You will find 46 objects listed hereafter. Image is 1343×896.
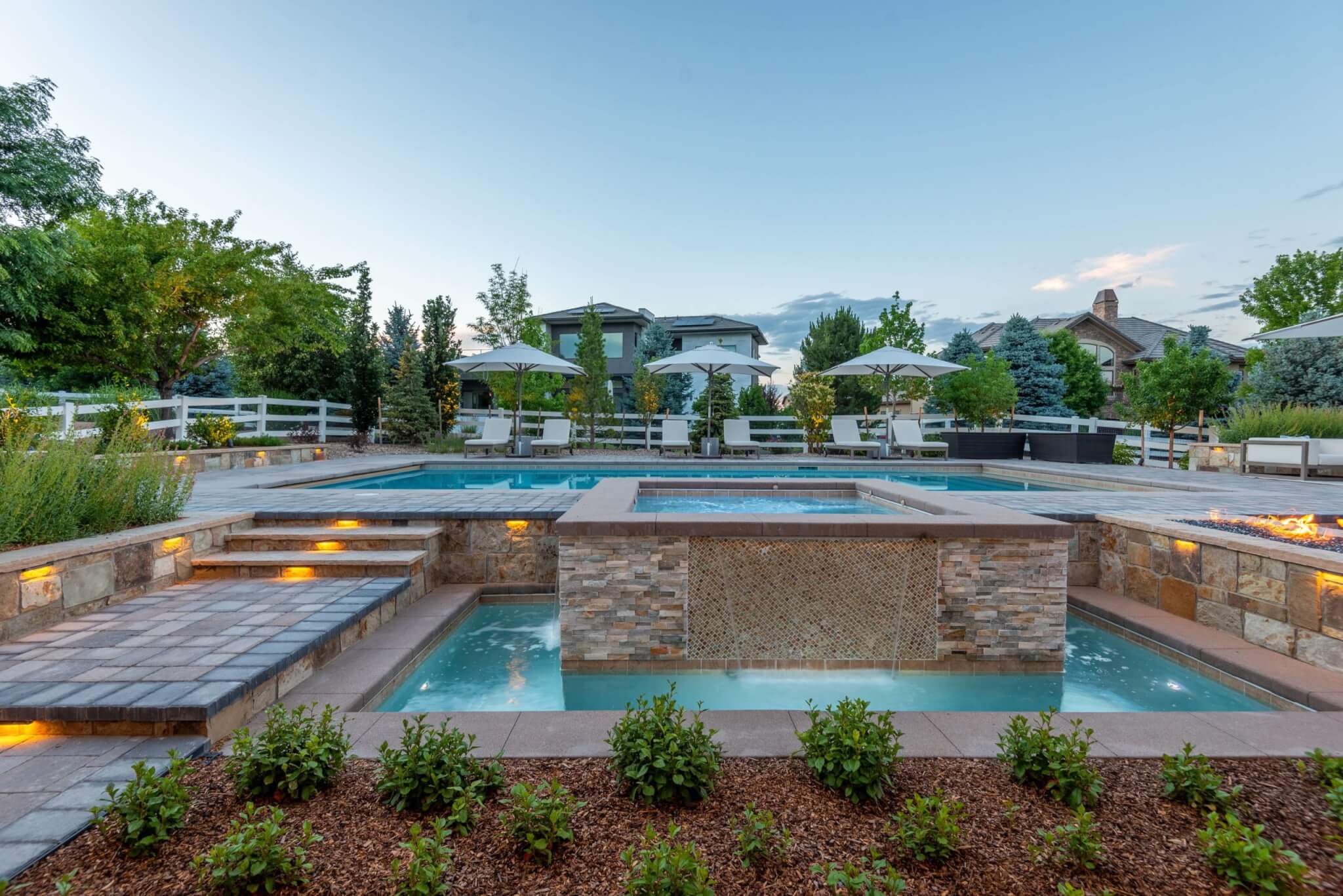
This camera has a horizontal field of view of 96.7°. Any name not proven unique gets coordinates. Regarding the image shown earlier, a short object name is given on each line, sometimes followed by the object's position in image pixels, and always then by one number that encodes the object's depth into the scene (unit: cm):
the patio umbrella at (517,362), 1300
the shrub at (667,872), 142
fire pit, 385
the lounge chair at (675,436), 1439
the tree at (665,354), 2655
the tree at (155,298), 1222
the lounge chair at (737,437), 1470
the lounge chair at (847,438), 1443
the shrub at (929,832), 165
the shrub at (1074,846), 161
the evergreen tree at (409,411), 1673
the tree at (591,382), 1683
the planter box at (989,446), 1395
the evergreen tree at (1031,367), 2281
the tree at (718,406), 1616
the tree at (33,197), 1161
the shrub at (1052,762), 194
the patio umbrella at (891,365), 1298
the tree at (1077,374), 2570
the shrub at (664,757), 196
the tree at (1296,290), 2298
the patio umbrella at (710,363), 1300
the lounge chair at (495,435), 1424
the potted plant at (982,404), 1403
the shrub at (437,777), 189
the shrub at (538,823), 167
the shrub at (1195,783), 190
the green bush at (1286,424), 1010
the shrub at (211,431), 1015
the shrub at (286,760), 195
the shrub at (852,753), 197
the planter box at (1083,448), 1229
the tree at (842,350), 2294
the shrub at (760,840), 166
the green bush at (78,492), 349
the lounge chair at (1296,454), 898
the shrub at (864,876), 143
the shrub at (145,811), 166
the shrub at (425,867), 144
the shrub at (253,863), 149
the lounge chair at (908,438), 1404
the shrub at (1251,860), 144
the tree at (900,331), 1741
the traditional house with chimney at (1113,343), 3030
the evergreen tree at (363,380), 1722
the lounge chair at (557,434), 1477
